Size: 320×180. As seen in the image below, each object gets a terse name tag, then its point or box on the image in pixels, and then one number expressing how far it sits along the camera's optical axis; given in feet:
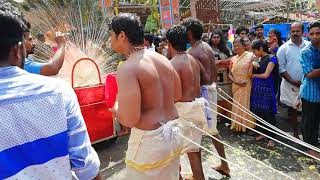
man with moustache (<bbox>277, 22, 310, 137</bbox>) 15.64
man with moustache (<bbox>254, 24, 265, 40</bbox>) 20.13
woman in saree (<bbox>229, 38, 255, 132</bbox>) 16.43
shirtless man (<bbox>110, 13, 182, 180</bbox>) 7.13
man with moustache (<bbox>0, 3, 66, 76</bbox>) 9.03
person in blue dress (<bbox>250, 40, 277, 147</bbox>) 15.93
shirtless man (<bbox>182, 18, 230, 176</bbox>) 11.87
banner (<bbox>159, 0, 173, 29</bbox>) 25.53
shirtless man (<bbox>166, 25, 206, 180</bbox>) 10.34
